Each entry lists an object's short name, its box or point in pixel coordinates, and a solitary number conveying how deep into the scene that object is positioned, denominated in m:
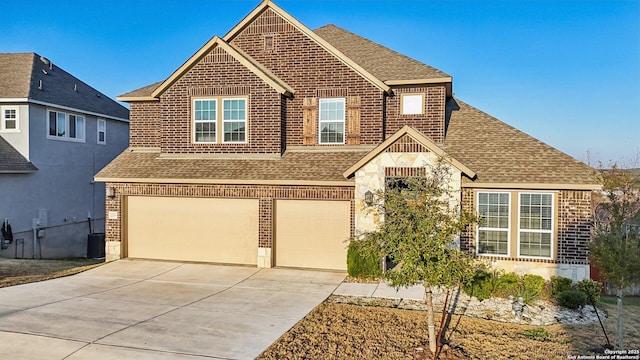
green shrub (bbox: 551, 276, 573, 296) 11.48
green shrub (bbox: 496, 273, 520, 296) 11.45
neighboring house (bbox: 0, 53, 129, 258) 19.23
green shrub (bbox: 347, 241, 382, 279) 12.83
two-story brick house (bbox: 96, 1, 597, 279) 13.35
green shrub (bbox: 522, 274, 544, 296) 11.35
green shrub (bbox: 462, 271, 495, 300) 11.18
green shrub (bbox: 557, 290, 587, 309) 10.59
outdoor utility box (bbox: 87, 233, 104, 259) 20.62
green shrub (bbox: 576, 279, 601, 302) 11.20
